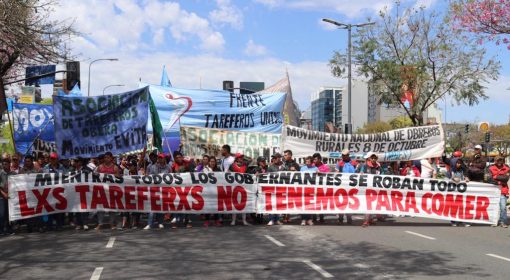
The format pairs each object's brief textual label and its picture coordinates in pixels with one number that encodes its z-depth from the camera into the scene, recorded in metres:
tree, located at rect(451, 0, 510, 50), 16.16
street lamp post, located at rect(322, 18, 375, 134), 27.05
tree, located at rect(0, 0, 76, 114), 12.55
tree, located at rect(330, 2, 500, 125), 28.27
